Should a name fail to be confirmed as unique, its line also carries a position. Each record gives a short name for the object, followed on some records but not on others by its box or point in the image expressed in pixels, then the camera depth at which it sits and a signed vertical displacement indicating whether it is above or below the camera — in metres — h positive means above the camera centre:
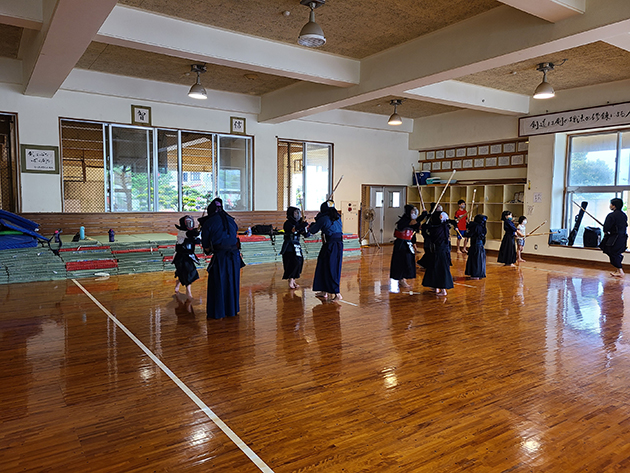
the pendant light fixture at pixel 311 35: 5.06 +1.84
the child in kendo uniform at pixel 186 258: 6.25 -0.82
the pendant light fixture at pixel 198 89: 8.02 +1.94
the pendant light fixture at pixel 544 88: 7.59 +1.89
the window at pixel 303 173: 11.88 +0.72
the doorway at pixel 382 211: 13.34 -0.30
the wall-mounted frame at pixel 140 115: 9.61 +1.78
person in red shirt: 11.76 -0.43
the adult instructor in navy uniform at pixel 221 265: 5.29 -0.77
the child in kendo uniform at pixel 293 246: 6.85 -0.70
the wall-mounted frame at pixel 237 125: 10.81 +1.77
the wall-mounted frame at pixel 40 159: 8.62 +0.77
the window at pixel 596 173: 9.69 +0.64
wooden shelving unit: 11.75 +0.07
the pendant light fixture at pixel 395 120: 10.39 +1.85
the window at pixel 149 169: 9.24 +0.67
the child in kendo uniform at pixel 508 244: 9.63 -0.90
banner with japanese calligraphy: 9.24 +1.79
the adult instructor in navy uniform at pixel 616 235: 8.54 -0.61
